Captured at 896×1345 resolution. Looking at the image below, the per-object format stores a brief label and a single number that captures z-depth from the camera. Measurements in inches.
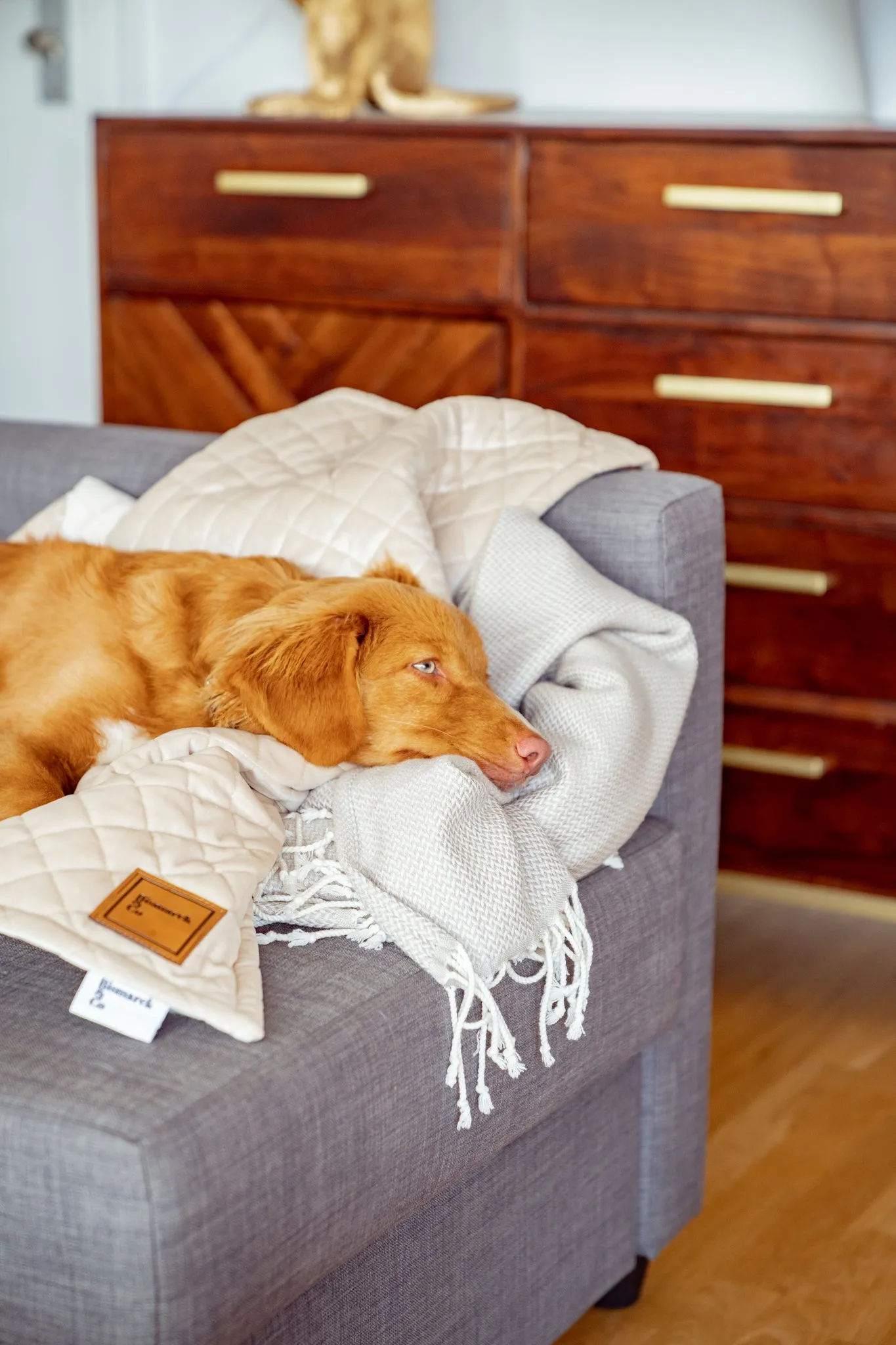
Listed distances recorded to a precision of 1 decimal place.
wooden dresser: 102.2
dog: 60.2
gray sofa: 43.4
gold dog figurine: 119.0
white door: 149.1
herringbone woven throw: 54.2
